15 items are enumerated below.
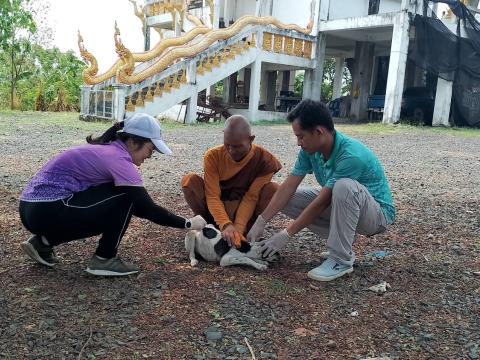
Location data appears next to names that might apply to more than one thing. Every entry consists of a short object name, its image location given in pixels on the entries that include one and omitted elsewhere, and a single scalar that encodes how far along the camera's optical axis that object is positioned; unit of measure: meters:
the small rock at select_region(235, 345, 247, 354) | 2.19
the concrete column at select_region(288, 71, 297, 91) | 22.90
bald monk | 3.31
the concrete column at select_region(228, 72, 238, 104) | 19.23
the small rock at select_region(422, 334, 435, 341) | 2.36
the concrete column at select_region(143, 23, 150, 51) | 21.52
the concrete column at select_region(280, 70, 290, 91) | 21.95
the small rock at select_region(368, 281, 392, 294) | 2.90
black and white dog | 3.15
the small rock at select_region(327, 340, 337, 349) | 2.26
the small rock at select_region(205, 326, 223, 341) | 2.29
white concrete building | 13.90
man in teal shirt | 2.88
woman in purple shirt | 2.69
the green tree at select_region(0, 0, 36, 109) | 16.98
